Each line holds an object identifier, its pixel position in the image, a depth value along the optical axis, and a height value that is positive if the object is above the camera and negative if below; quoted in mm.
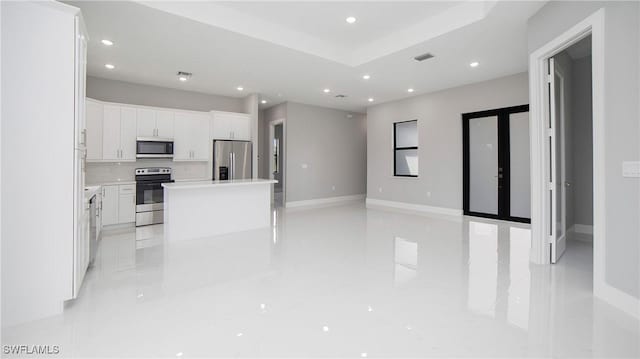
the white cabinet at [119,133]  5594 +888
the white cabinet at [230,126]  6719 +1248
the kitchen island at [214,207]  4477 -432
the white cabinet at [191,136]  6398 +954
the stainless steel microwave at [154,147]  5871 +659
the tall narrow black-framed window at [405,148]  7820 +853
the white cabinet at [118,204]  5414 -425
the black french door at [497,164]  5867 +354
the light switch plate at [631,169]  2283 +94
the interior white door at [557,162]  3445 +229
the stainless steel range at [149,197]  5676 -314
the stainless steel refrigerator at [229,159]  6719 +476
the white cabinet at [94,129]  5312 +912
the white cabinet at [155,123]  5961 +1159
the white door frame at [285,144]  8211 +1026
